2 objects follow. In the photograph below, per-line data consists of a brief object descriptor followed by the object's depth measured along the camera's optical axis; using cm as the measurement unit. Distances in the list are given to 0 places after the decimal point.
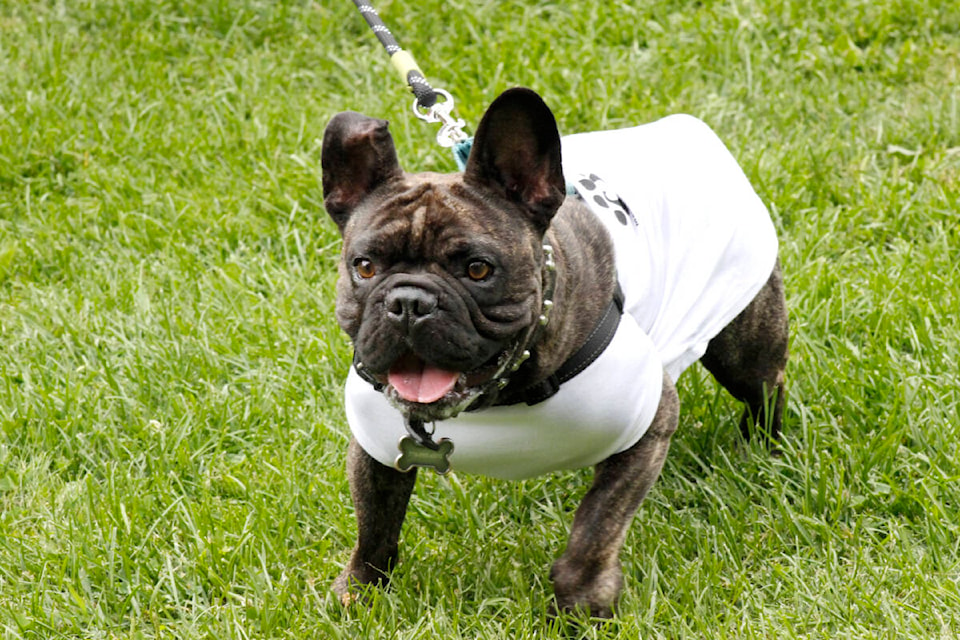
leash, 748
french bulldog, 623
